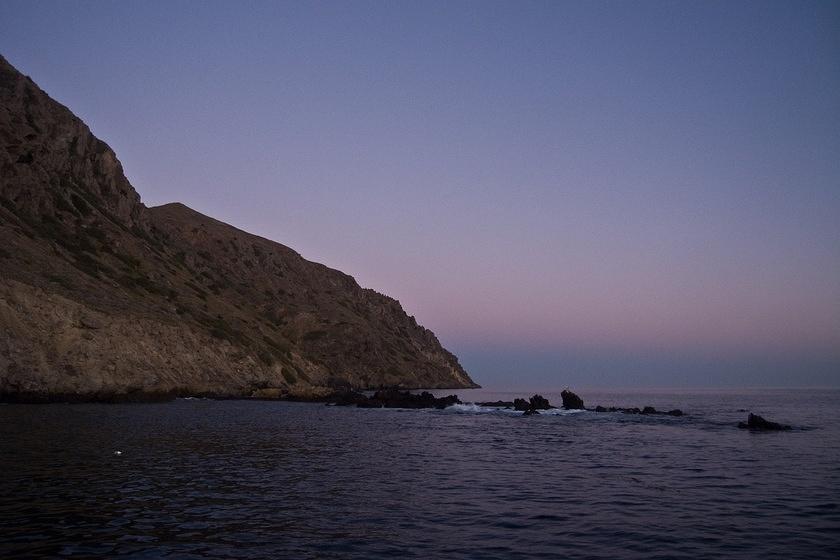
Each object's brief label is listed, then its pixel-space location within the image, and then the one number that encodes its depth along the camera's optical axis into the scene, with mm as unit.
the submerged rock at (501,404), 94000
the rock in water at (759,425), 54375
